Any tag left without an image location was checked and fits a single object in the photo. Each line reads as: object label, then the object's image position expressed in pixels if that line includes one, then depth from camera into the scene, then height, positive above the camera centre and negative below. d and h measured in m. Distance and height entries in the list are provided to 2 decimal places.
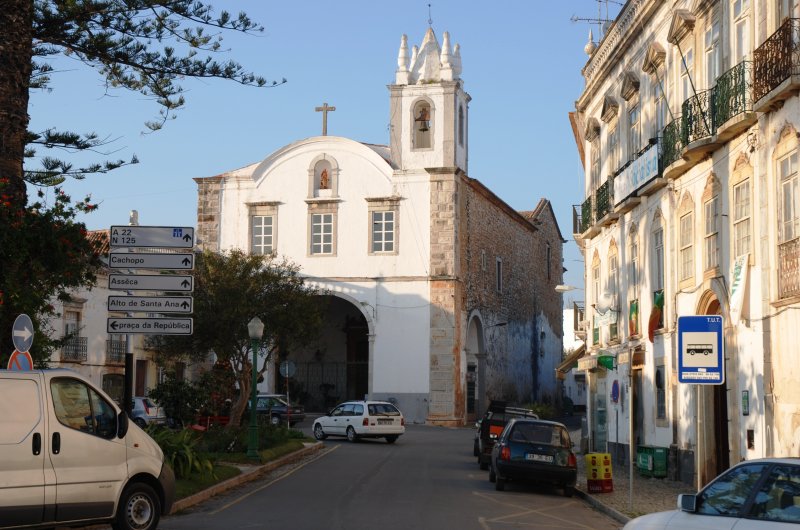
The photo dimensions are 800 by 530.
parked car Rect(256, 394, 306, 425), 41.00 -1.46
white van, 11.06 -0.99
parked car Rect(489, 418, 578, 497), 20.14 -1.64
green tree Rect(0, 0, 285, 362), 14.30 +4.26
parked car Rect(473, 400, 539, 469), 26.09 -1.30
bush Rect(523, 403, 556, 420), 47.59 -1.69
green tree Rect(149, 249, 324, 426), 31.62 +1.92
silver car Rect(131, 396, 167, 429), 35.22 -1.34
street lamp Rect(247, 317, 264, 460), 23.78 -0.21
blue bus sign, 13.34 +0.33
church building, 48.81 +6.71
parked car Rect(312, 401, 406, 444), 35.88 -1.69
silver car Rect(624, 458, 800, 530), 8.20 -1.05
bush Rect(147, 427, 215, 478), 17.61 -1.39
